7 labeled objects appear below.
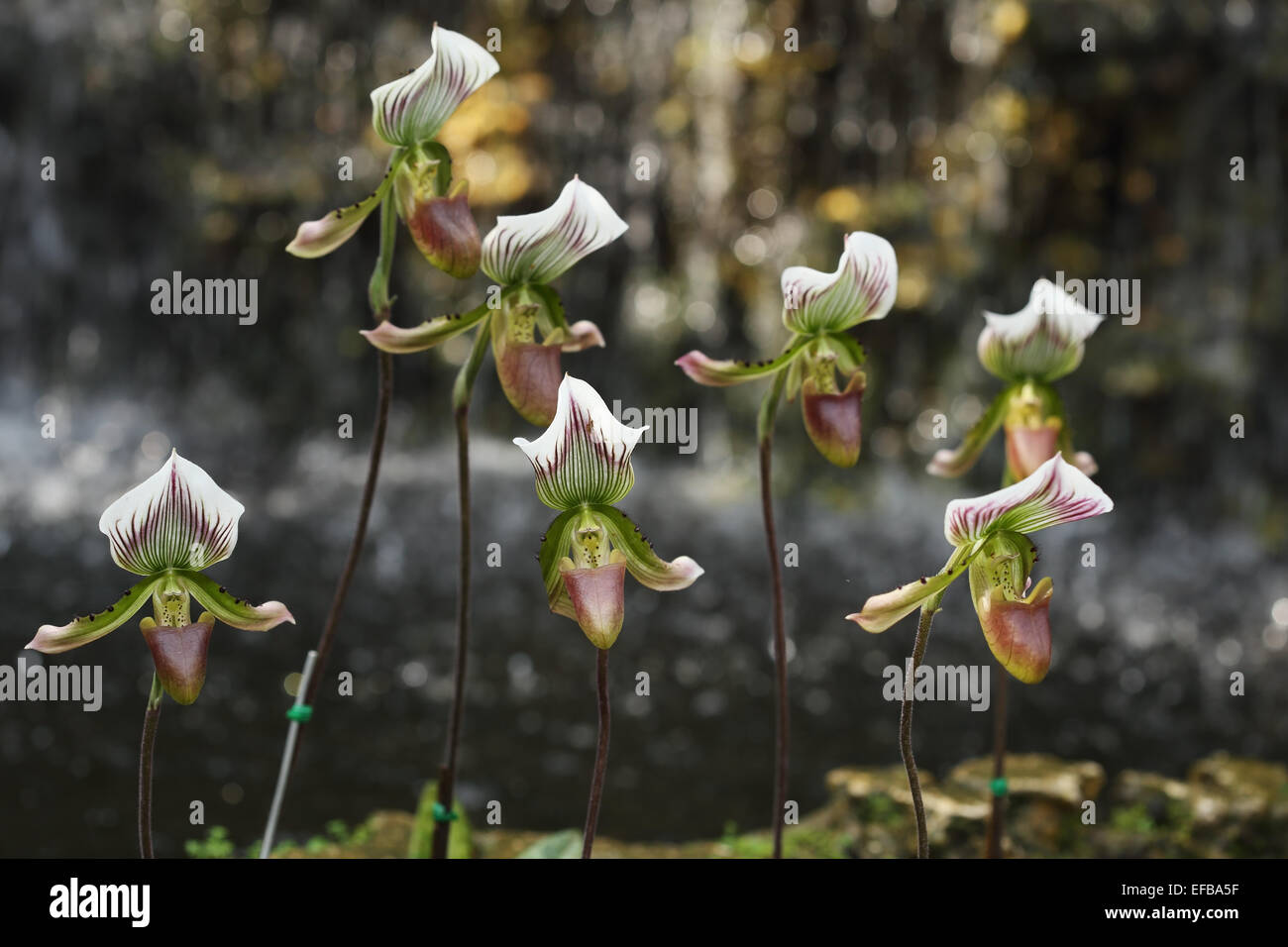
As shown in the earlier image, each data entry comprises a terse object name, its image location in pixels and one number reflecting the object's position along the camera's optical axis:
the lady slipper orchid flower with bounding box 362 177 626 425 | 0.98
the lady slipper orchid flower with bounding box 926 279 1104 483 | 1.08
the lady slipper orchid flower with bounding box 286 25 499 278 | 0.99
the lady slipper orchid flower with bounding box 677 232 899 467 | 0.98
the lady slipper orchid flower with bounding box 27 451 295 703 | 0.90
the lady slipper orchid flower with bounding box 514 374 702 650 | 0.90
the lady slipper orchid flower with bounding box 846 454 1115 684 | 0.91
